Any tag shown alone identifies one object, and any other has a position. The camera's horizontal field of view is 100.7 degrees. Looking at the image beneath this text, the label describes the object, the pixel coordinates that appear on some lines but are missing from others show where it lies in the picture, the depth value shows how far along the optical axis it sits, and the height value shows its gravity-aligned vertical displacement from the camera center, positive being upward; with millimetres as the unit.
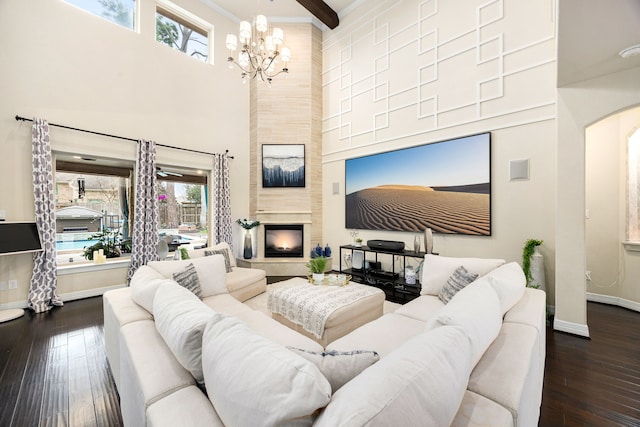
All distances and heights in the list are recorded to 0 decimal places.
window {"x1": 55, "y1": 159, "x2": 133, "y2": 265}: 3977 +23
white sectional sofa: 712 -551
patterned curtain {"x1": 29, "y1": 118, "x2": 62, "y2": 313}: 3422 -138
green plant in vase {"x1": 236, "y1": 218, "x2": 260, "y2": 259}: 5402 -495
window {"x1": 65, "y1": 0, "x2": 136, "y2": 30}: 3967 +3167
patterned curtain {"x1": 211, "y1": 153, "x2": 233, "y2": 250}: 5305 +234
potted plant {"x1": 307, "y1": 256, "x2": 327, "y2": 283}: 3201 -715
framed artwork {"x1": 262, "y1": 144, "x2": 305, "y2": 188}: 5625 +963
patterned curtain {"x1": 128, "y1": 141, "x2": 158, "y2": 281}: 4285 +18
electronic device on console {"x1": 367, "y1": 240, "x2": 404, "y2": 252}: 4086 -561
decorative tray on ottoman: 3127 -848
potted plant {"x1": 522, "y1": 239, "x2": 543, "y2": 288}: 3088 -539
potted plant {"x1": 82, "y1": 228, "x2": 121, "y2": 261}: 4152 -533
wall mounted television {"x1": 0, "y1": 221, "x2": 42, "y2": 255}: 3143 -317
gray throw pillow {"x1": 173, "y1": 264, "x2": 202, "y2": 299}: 2497 -653
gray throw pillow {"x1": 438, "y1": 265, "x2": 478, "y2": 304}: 2318 -654
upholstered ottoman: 2383 -950
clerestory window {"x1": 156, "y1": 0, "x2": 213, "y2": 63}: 4758 +3430
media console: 3803 -1055
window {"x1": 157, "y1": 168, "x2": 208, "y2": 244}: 4941 +75
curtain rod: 3391 +1162
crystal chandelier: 3382 +2304
